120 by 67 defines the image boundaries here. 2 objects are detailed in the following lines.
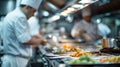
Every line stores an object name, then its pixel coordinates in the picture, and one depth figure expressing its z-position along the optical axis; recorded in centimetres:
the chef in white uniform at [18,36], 242
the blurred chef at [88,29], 441
